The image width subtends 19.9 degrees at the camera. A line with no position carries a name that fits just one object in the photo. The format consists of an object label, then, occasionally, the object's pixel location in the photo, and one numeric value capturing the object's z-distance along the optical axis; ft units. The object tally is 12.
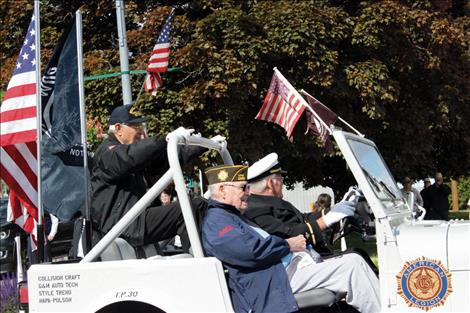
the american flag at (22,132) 36.84
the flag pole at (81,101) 33.91
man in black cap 26.59
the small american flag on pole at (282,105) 33.90
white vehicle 23.53
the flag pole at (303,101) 29.17
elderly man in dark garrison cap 24.41
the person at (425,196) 87.27
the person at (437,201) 83.75
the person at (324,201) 44.69
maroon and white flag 32.98
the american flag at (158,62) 74.32
